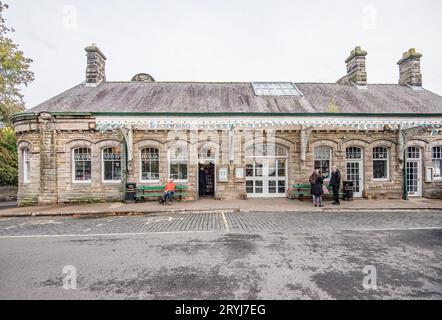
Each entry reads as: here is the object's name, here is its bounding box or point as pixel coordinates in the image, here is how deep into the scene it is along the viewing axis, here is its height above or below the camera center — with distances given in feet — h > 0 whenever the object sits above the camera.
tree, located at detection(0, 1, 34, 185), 48.39 +20.12
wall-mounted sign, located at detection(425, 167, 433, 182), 41.52 -2.65
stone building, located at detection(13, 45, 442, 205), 38.73 +2.29
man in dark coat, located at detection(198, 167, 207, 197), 46.60 -4.23
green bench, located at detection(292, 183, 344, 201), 39.79 -5.18
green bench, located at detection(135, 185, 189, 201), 38.42 -5.25
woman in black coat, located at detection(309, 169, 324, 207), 33.55 -3.90
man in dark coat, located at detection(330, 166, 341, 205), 35.13 -3.48
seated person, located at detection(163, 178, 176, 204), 36.61 -4.76
